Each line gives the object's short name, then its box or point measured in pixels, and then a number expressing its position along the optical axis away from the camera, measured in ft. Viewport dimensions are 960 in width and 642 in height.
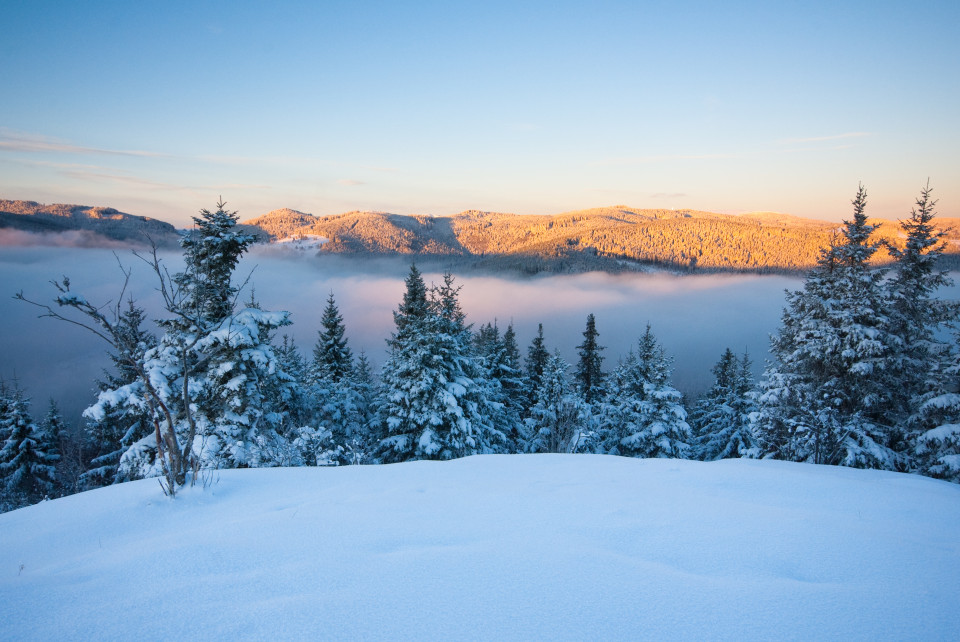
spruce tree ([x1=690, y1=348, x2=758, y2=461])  82.79
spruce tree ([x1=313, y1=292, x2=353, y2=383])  77.15
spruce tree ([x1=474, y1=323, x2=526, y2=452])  75.51
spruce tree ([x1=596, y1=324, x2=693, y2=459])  65.05
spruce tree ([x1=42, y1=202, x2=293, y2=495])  36.91
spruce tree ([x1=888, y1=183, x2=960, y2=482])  38.70
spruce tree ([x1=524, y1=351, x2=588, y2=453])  66.90
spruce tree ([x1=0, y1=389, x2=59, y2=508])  75.56
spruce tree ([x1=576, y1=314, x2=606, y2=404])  86.84
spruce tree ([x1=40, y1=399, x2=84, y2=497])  79.08
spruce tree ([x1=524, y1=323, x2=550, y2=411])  94.48
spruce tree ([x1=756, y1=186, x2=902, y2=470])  40.96
